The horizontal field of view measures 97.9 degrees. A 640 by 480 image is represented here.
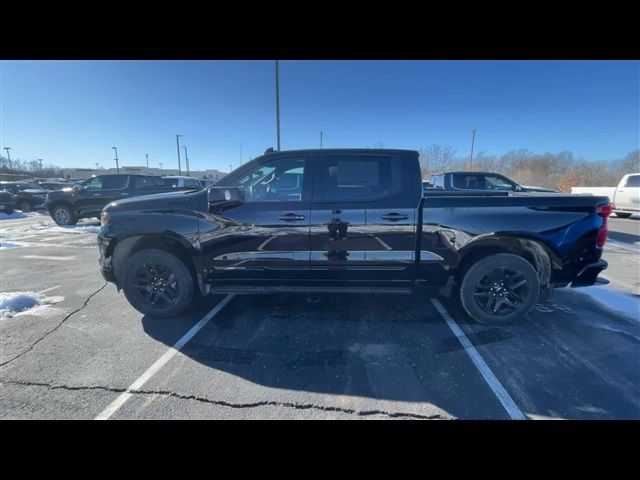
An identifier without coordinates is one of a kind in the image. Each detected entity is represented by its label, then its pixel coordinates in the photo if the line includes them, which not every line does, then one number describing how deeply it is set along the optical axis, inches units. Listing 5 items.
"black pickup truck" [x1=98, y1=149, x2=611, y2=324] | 122.1
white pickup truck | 493.9
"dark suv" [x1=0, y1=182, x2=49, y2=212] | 684.1
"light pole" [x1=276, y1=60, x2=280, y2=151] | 571.5
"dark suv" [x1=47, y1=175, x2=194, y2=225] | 427.5
